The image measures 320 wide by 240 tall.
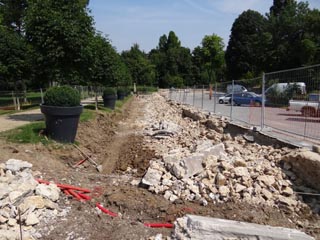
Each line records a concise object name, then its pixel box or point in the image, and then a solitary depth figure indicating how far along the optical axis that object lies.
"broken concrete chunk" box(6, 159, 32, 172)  6.52
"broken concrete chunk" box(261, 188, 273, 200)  6.31
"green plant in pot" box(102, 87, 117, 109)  25.22
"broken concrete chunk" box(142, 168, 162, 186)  6.81
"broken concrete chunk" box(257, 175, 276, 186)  6.61
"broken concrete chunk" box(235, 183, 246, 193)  6.44
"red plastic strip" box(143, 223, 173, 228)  5.39
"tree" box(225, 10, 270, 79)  65.19
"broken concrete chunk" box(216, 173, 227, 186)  6.58
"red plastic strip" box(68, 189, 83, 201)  6.14
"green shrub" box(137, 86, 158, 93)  70.31
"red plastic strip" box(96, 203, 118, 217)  5.69
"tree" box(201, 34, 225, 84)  85.25
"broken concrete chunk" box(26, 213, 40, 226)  4.98
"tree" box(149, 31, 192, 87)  87.44
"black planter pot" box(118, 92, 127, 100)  38.81
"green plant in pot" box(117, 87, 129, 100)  38.45
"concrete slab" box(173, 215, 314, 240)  4.58
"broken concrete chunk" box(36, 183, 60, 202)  5.73
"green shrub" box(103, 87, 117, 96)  25.11
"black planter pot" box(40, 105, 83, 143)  9.45
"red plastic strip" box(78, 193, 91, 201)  6.17
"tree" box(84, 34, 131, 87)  22.21
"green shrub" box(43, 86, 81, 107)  9.68
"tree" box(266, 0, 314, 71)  54.05
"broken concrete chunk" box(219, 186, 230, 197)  6.36
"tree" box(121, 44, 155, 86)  70.88
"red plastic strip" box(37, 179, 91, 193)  6.42
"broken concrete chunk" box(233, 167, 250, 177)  6.73
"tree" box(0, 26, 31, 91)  21.30
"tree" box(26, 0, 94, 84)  13.66
